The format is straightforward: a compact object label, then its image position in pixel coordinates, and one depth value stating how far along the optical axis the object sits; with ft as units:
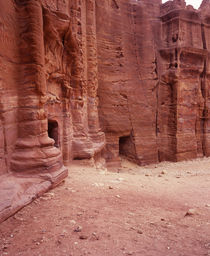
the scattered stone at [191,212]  8.97
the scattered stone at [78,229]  7.07
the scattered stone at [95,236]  6.65
